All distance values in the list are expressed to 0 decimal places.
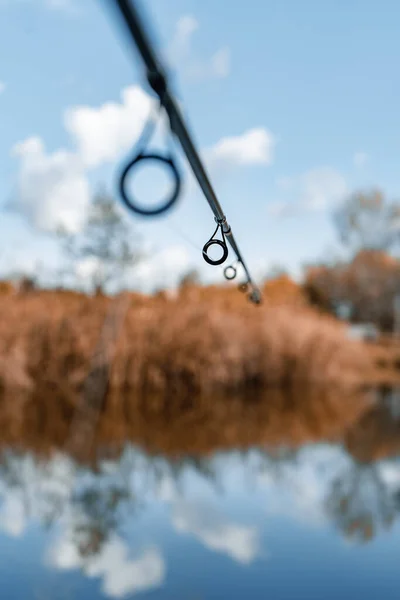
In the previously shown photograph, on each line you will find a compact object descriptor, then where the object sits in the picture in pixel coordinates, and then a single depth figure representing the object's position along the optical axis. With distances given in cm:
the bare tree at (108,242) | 1404
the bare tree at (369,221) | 2988
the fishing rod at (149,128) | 59
